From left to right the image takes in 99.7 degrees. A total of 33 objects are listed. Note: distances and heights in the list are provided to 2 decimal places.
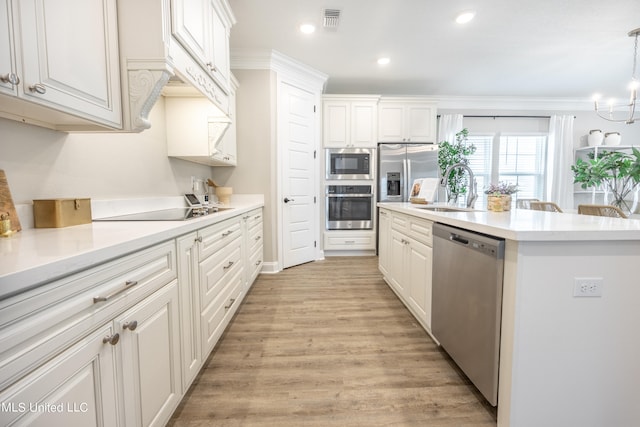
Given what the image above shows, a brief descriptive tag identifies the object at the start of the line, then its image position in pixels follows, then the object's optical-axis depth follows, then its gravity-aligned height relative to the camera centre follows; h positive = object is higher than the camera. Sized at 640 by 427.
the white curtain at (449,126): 4.98 +1.22
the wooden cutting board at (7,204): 1.03 -0.05
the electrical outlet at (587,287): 1.08 -0.38
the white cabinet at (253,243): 2.54 -0.55
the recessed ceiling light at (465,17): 2.55 +1.69
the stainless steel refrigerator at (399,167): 4.28 +0.40
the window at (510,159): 5.14 +0.64
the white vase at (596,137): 4.86 +0.99
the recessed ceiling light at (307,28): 2.77 +1.71
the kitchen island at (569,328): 1.07 -0.55
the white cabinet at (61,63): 0.87 +0.48
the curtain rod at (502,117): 5.12 +1.43
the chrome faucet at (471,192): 2.25 +0.00
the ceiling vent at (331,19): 2.55 +1.70
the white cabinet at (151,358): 0.86 -0.60
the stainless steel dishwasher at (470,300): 1.18 -0.55
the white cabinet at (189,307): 1.23 -0.55
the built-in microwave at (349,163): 4.26 +0.46
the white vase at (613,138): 4.83 +0.97
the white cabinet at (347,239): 4.31 -0.75
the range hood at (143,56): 1.32 +0.67
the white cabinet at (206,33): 1.49 +1.02
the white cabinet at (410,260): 1.90 -0.57
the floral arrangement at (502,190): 1.97 +0.02
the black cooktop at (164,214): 1.56 -0.15
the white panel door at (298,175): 3.55 +0.23
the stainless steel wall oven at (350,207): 4.28 -0.24
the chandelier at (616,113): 5.18 +1.54
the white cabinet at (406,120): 4.41 +1.18
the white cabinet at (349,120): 4.29 +1.14
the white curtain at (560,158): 5.00 +0.64
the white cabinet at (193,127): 2.29 +0.56
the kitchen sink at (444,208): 2.29 -0.14
